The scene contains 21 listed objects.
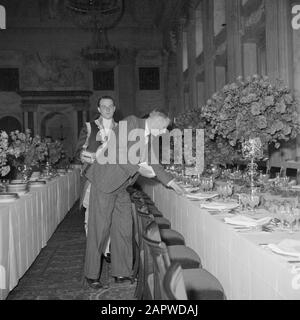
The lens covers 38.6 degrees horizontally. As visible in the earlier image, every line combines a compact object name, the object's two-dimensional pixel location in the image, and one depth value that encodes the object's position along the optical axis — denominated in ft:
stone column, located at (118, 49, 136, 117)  65.31
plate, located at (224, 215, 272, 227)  8.68
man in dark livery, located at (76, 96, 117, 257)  15.35
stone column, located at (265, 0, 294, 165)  26.20
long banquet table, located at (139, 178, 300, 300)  6.32
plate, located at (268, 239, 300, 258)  6.55
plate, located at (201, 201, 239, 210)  11.02
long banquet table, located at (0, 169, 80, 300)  11.58
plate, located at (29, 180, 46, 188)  19.49
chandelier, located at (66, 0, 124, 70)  38.75
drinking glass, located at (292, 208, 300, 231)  8.15
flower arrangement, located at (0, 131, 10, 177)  13.28
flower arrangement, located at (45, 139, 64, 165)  28.86
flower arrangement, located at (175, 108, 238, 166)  17.29
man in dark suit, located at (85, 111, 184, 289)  12.47
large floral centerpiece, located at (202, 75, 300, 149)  12.29
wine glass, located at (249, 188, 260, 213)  10.20
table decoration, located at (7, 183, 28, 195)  15.79
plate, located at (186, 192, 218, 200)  13.39
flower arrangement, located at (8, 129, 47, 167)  18.61
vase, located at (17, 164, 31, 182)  19.42
